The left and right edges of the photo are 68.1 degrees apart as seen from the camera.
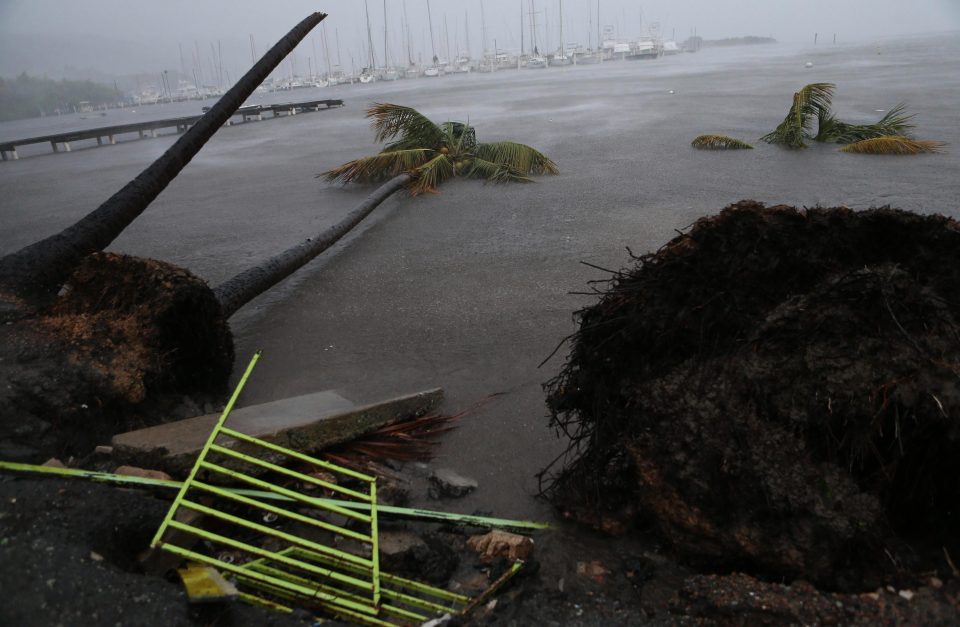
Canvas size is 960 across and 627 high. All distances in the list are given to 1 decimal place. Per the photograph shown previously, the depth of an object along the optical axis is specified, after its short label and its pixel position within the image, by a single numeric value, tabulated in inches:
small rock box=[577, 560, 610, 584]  131.7
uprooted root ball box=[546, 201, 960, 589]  110.2
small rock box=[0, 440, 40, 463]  155.9
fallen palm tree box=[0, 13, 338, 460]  169.3
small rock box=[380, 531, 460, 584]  136.1
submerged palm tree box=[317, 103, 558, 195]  542.8
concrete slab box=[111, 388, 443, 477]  156.1
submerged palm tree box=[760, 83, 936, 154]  593.0
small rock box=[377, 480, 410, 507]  161.8
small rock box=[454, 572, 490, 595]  133.7
